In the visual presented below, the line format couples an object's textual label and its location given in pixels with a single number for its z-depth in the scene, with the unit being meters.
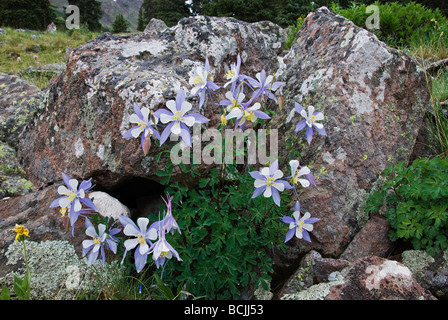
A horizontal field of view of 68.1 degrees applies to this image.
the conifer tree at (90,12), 30.16
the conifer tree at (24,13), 24.66
